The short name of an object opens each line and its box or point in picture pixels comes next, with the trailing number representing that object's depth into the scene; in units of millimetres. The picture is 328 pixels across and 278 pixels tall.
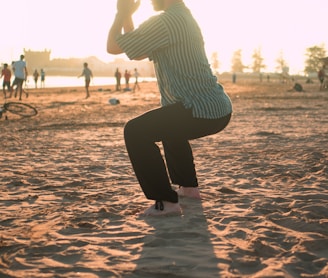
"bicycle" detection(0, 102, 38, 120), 13328
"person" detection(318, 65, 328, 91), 35188
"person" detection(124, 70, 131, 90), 40312
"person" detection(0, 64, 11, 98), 21547
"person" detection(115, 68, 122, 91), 35688
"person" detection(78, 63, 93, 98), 24134
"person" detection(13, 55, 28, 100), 19562
